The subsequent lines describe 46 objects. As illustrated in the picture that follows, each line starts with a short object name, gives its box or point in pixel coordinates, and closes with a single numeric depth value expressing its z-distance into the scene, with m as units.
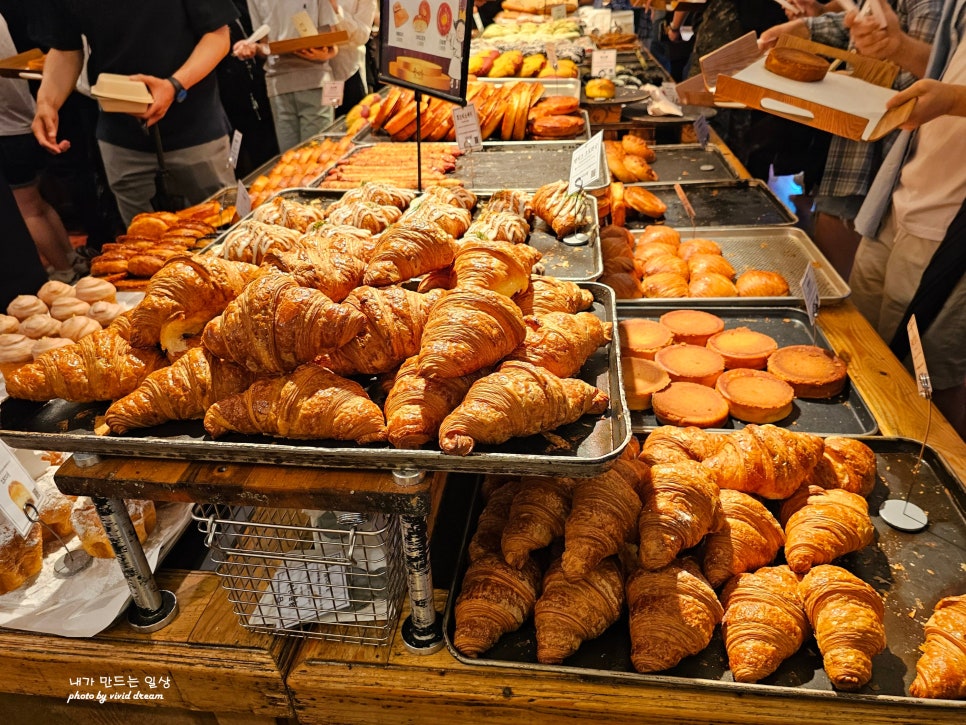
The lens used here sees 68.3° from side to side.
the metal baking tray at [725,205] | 1.32
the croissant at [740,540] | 0.62
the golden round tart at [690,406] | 0.82
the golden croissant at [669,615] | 0.56
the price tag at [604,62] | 2.01
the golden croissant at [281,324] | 0.54
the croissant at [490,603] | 0.59
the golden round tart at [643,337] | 0.94
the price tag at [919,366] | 0.70
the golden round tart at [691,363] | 0.89
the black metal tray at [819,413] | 0.84
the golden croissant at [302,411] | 0.53
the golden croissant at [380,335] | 0.57
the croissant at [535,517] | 0.61
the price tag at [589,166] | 0.89
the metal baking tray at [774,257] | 1.04
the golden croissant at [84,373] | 0.58
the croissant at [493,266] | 0.59
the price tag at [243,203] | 1.09
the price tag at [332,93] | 1.69
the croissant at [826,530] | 0.62
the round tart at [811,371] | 0.87
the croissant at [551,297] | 0.66
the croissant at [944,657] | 0.54
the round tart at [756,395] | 0.84
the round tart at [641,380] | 0.86
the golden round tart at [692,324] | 0.97
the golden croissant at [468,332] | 0.53
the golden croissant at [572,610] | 0.57
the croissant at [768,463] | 0.68
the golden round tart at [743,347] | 0.92
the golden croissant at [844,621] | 0.54
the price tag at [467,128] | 1.13
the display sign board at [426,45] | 0.89
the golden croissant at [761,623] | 0.56
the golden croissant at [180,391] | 0.55
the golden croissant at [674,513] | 0.59
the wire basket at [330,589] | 0.60
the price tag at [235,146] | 1.21
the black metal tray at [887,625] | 0.56
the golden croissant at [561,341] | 0.59
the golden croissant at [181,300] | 0.59
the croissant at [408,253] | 0.61
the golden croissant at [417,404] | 0.52
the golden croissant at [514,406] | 0.51
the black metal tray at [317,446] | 0.51
